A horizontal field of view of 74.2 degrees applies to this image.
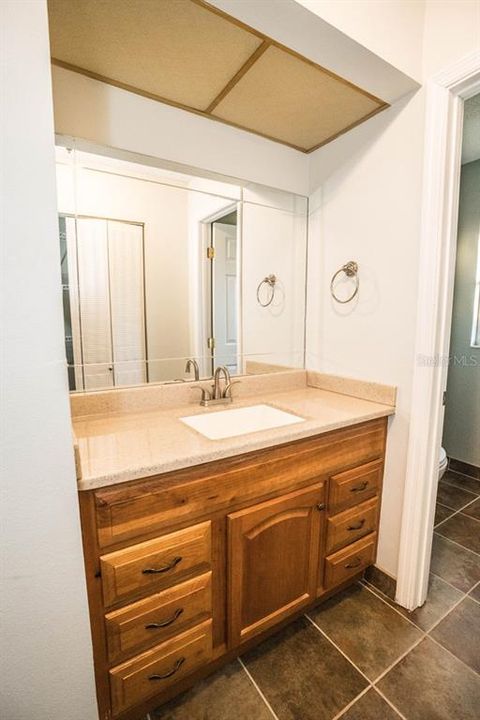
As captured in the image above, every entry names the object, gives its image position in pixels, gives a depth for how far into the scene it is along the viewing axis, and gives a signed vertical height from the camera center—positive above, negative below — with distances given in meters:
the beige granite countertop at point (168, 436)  0.86 -0.39
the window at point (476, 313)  2.37 +0.06
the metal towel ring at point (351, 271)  1.57 +0.25
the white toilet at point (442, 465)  1.86 -0.85
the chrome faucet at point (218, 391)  1.50 -0.34
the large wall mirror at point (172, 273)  1.30 +0.23
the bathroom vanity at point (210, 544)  0.87 -0.72
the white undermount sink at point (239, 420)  1.32 -0.43
